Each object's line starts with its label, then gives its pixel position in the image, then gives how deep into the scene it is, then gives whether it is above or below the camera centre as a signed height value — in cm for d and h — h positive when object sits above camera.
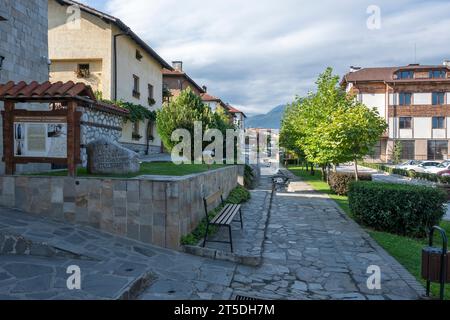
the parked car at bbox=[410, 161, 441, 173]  2919 -118
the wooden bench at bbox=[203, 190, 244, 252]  646 -132
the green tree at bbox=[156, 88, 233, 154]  1499 +152
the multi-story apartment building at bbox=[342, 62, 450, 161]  4234 +556
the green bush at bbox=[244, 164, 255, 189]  1716 -129
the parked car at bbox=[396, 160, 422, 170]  3107 -119
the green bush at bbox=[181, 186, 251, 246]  630 -161
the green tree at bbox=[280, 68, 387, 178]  1540 +120
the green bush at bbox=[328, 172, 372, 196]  1570 -134
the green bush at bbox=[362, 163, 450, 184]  2035 -159
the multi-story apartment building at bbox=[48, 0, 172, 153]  1875 +569
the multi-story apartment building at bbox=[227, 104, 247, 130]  8244 +950
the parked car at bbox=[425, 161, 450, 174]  2764 -130
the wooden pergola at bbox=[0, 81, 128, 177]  650 +77
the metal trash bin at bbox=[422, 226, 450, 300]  455 -149
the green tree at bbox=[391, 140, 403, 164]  4053 -4
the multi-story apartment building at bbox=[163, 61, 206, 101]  3641 +761
